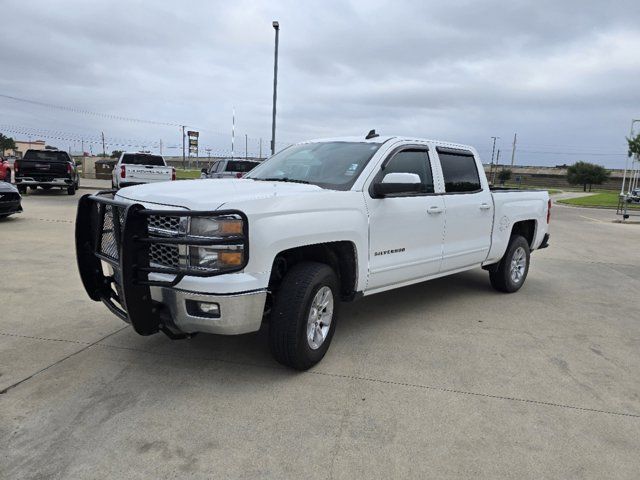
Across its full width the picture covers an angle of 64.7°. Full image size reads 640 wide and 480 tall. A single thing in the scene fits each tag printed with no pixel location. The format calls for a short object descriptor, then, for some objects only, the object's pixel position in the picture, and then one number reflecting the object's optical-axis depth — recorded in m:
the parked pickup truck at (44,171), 19.03
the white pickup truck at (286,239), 3.29
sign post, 68.56
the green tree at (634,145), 35.84
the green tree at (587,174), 79.81
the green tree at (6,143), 100.85
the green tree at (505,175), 89.69
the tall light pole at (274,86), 20.34
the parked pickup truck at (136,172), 17.70
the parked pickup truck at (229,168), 18.05
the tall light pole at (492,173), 94.21
